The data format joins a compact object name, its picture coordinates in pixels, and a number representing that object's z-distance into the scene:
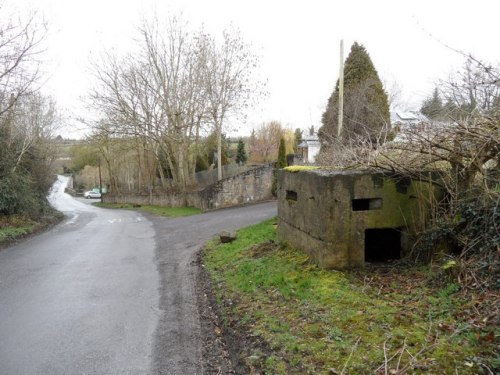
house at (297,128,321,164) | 39.25
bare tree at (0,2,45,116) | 16.28
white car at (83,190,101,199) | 77.14
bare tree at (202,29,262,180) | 26.12
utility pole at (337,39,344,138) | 18.38
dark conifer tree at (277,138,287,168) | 24.97
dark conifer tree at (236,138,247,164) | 54.28
